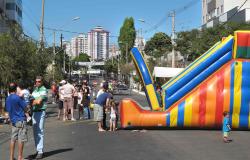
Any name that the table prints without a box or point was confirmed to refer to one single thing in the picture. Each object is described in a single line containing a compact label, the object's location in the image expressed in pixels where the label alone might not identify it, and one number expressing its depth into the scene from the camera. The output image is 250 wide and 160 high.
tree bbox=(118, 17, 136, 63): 108.62
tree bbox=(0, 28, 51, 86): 22.39
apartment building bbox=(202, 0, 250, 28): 49.81
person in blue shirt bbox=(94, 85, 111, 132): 15.70
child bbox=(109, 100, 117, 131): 15.85
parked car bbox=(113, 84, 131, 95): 60.42
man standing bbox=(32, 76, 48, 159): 10.45
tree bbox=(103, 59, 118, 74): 127.66
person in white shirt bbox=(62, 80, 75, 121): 20.05
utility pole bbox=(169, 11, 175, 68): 44.13
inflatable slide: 15.48
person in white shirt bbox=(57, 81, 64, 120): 20.31
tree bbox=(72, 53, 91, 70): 181.77
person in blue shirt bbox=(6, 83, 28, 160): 9.78
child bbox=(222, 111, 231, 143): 13.09
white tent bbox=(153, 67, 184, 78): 38.03
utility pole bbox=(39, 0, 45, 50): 37.12
